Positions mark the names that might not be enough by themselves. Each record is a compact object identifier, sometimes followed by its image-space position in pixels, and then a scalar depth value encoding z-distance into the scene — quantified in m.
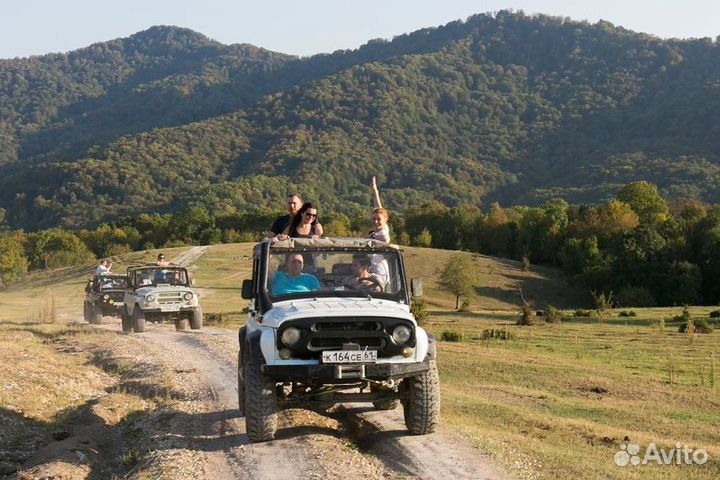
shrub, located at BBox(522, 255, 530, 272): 99.69
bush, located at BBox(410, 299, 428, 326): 42.66
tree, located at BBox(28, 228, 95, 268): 111.64
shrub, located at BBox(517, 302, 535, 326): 46.29
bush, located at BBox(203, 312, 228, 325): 37.34
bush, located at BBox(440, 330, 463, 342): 32.75
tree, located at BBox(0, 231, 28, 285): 96.12
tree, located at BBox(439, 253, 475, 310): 75.44
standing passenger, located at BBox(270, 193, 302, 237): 12.59
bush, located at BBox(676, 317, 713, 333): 39.31
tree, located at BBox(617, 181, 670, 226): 117.69
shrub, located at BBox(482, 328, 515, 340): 34.41
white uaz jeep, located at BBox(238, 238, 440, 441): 10.05
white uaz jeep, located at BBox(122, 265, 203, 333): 27.94
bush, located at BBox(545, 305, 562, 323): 48.31
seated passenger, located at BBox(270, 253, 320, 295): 11.05
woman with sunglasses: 12.05
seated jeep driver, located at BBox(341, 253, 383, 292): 11.12
